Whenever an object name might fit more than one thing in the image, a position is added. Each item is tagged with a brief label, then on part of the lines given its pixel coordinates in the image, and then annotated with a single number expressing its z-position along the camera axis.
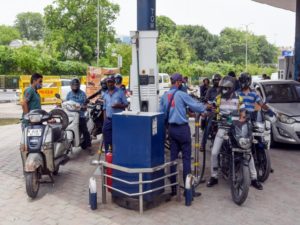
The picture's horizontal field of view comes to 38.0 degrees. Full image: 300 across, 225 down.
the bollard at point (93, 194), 5.69
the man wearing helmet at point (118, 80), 8.84
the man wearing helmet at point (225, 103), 6.46
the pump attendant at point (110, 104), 8.02
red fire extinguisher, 6.00
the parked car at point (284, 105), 9.52
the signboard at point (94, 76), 18.30
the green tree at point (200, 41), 82.69
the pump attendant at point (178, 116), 5.96
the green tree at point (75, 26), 52.66
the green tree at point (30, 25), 109.44
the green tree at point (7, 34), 91.00
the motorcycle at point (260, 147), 6.84
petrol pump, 7.29
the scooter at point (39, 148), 6.12
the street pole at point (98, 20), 48.69
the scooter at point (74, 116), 8.61
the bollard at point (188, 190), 5.83
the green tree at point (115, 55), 48.31
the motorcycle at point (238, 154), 5.84
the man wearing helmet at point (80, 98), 8.86
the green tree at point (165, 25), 74.39
